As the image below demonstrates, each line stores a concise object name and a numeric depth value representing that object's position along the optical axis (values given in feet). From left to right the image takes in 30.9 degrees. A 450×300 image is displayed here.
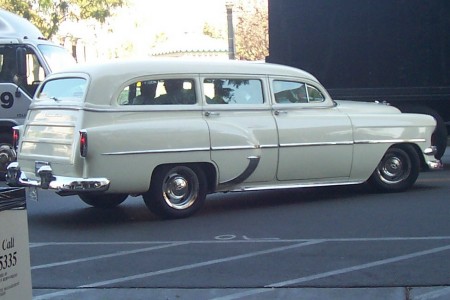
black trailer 47.67
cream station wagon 29.86
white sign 12.06
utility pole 80.91
